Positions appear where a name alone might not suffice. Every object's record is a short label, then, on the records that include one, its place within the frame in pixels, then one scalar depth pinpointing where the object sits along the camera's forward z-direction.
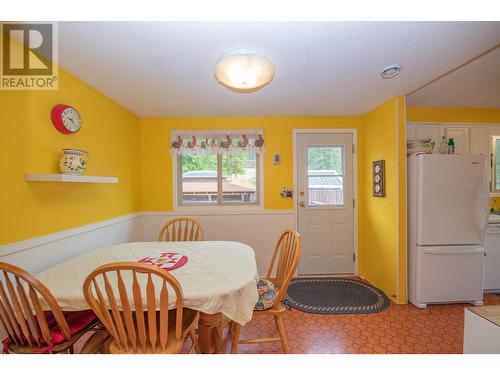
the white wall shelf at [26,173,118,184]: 1.38
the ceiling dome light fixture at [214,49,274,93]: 1.36
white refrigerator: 2.07
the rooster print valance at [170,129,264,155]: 2.86
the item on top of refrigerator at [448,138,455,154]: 2.34
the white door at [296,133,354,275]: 2.91
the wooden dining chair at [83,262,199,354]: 0.95
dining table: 1.10
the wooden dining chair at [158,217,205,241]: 2.25
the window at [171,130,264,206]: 2.88
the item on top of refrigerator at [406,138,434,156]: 2.20
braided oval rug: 2.15
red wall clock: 1.59
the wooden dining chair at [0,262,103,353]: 0.95
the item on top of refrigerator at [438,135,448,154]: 2.35
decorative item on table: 1.46
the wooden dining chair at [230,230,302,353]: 1.39
